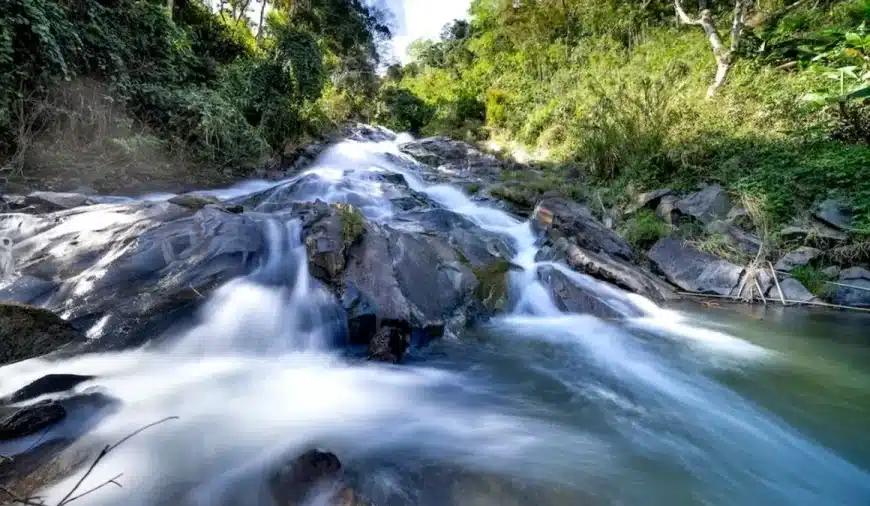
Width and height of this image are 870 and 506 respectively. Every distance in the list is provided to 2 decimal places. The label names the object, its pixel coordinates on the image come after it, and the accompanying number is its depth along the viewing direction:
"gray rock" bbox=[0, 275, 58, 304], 3.39
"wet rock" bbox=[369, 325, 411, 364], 3.83
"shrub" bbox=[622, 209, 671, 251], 7.36
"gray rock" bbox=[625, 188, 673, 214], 7.88
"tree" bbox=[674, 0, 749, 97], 9.30
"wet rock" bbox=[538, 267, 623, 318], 5.35
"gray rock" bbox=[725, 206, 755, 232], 6.77
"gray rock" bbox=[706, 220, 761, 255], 6.41
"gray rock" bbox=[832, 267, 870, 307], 5.57
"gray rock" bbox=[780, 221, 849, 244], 6.01
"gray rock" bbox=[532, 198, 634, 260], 6.89
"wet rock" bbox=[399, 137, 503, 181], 13.42
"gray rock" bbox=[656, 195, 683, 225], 7.41
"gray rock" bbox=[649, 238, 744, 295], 6.23
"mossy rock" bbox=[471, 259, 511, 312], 5.23
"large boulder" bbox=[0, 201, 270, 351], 3.49
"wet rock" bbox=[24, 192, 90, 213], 4.98
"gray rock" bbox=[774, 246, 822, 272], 6.03
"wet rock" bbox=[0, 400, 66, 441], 2.26
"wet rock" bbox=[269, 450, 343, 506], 2.01
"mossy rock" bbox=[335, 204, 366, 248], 4.74
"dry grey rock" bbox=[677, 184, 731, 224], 7.02
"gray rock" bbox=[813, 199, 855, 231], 5.99
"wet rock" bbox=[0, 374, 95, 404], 2.69
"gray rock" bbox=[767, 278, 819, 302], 5.75
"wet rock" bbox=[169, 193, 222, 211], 5.32
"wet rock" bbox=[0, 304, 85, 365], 2.61
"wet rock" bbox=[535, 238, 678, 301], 5.97
